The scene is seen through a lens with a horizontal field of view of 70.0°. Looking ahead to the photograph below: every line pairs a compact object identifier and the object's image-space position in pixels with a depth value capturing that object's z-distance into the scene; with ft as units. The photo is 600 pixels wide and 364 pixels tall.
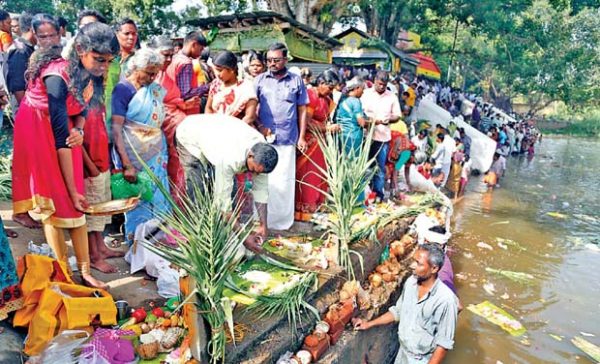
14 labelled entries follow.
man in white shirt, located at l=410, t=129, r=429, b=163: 27.31
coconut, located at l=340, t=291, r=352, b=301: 11.37
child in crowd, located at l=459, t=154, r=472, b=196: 33.47
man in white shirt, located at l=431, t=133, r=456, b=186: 29.81
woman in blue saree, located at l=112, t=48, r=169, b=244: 10.47
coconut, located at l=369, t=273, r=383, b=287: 13.58
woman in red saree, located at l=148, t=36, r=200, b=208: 12.17
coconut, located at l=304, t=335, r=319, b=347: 9.67
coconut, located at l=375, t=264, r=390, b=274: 14.38
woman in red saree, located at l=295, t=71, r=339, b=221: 15.28
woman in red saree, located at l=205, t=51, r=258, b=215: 11.91
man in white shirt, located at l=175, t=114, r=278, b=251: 9.40
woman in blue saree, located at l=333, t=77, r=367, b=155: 16.83
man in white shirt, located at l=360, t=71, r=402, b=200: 18.17
